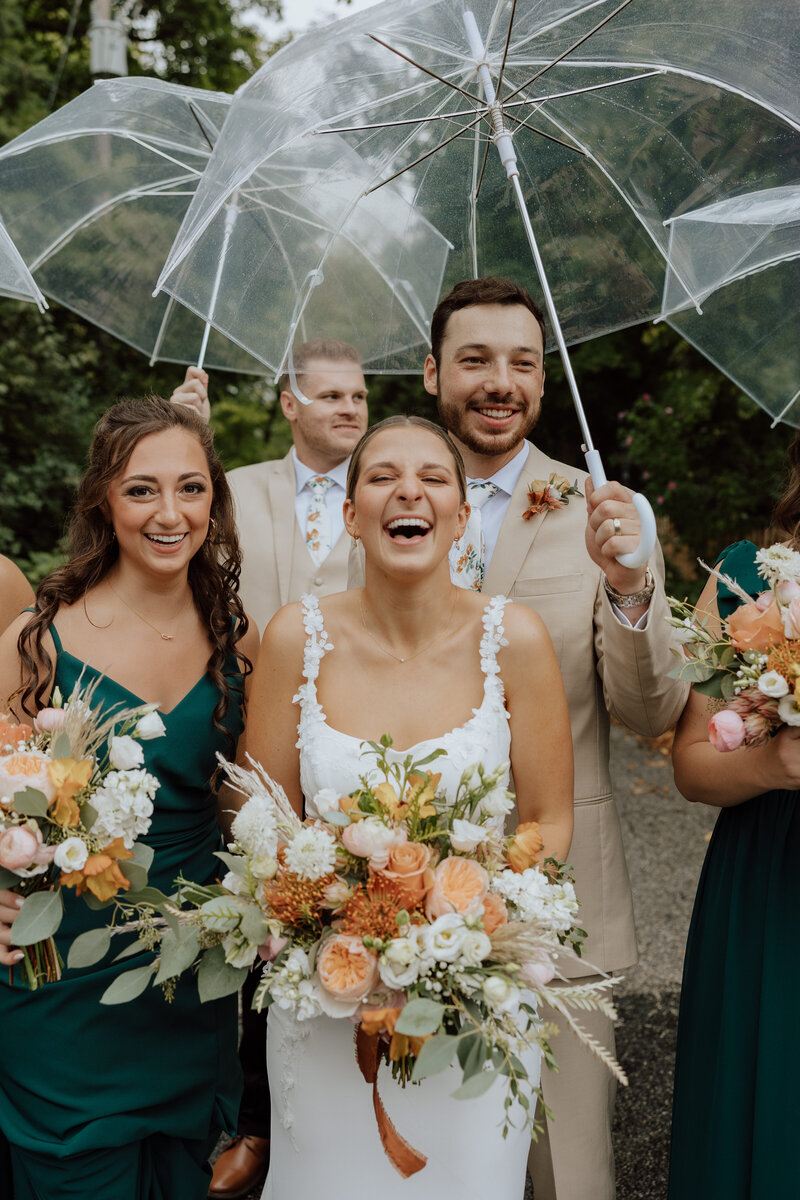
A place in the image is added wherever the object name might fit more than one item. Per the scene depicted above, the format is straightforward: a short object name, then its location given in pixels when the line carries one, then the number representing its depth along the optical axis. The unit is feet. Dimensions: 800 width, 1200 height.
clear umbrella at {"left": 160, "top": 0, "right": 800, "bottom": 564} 9.11
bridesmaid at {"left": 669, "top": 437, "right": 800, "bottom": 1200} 8.49
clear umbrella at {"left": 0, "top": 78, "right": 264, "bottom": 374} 13.03
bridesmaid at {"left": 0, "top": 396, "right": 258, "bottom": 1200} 9.07
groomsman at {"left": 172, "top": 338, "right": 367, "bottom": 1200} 13.62
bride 7.89
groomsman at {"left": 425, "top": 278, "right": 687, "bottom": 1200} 10.28
